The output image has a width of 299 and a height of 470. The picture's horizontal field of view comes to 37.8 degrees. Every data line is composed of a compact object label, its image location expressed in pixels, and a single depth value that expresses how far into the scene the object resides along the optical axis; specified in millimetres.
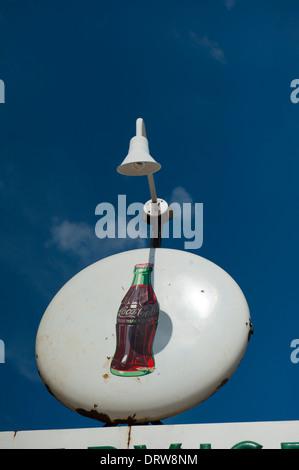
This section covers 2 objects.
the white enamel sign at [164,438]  3371
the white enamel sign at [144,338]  4531
